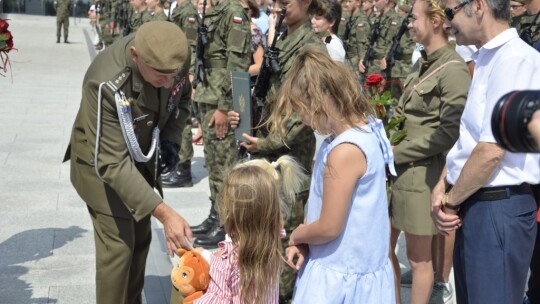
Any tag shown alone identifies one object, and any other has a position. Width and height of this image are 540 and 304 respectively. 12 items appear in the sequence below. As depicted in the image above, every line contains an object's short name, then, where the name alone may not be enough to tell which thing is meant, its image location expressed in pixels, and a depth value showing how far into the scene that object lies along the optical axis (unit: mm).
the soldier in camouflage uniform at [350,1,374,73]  14844
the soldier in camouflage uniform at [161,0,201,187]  7512
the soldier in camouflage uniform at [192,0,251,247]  5605
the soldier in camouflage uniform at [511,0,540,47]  5332
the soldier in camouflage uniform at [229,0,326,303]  3982
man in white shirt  2807
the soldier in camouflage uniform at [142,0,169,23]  8977
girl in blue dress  2729
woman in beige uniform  3707
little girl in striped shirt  2766
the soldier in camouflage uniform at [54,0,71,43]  26452
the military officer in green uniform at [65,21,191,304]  3188
